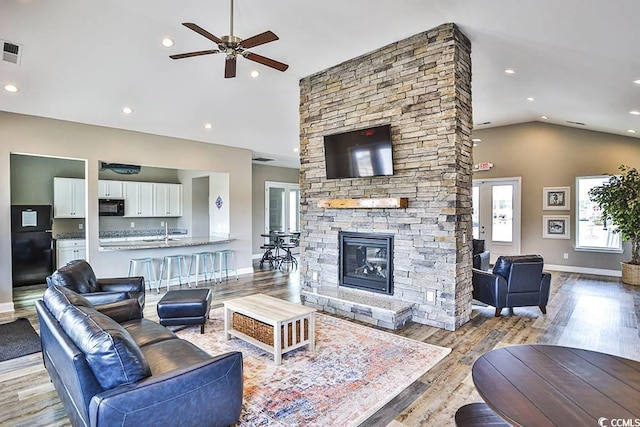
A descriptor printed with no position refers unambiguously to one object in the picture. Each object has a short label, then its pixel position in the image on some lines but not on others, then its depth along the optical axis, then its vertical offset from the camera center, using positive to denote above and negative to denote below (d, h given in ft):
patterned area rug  8.22 -4.72
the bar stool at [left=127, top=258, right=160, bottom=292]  20.38 -3.54
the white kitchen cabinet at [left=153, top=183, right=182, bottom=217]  28.17 +0.77
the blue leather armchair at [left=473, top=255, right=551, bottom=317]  15.34 -3.27
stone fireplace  13.74 +0.80
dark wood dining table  5.36 -3.09
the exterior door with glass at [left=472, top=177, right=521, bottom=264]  28.32 -0.41
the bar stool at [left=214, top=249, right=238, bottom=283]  23.91 -3.47
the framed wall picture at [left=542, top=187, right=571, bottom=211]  26.08 +0.83
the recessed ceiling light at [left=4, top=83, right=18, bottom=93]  14.84 +5.15
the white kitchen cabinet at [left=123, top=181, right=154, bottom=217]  26.37 +0.79
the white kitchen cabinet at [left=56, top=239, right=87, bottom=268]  22.38 -2.64
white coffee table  10.73 -3.69
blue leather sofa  5.75 -3.01
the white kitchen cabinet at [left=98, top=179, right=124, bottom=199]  24.99 +1.44
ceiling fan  10.07 +4.91
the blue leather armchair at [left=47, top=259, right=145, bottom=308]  11.40 -2.78
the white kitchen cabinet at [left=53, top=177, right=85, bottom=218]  23.22 +0.77
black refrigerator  20.06 -2.05
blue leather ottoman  13.28 -3.80
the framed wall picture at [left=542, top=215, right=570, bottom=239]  26.25 -1.29
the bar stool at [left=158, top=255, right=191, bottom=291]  21.50 -3.38
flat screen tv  15.04 +2.54
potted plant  21.59 +0.01
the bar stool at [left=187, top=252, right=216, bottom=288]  22.65 -3.42
